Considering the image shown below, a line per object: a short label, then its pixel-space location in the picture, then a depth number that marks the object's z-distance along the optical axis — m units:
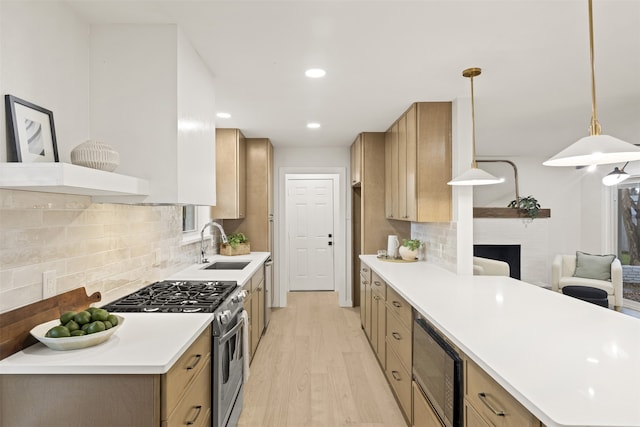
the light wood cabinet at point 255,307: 3.33
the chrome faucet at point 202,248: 3.87
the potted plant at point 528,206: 6.46
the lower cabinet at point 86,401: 1.36
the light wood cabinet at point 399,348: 2.49
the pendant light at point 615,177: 5.02
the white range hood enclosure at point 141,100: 1.98
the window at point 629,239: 5.82
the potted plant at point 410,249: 4.00
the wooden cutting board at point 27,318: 1.41
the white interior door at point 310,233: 6.76
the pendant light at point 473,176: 2.55
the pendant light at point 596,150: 1.45
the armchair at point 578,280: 5.30
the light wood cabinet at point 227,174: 4.38
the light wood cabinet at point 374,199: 4.77
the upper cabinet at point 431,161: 3.33
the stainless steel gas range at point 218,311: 2.07
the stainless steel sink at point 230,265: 3.97
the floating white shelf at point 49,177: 1.29
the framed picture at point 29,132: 1.42
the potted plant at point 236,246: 4.49
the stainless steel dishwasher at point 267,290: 4.48
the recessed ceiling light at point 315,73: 2.58
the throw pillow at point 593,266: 5.48
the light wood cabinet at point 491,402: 1.19
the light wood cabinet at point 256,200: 5.00
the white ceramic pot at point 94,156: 1.63
